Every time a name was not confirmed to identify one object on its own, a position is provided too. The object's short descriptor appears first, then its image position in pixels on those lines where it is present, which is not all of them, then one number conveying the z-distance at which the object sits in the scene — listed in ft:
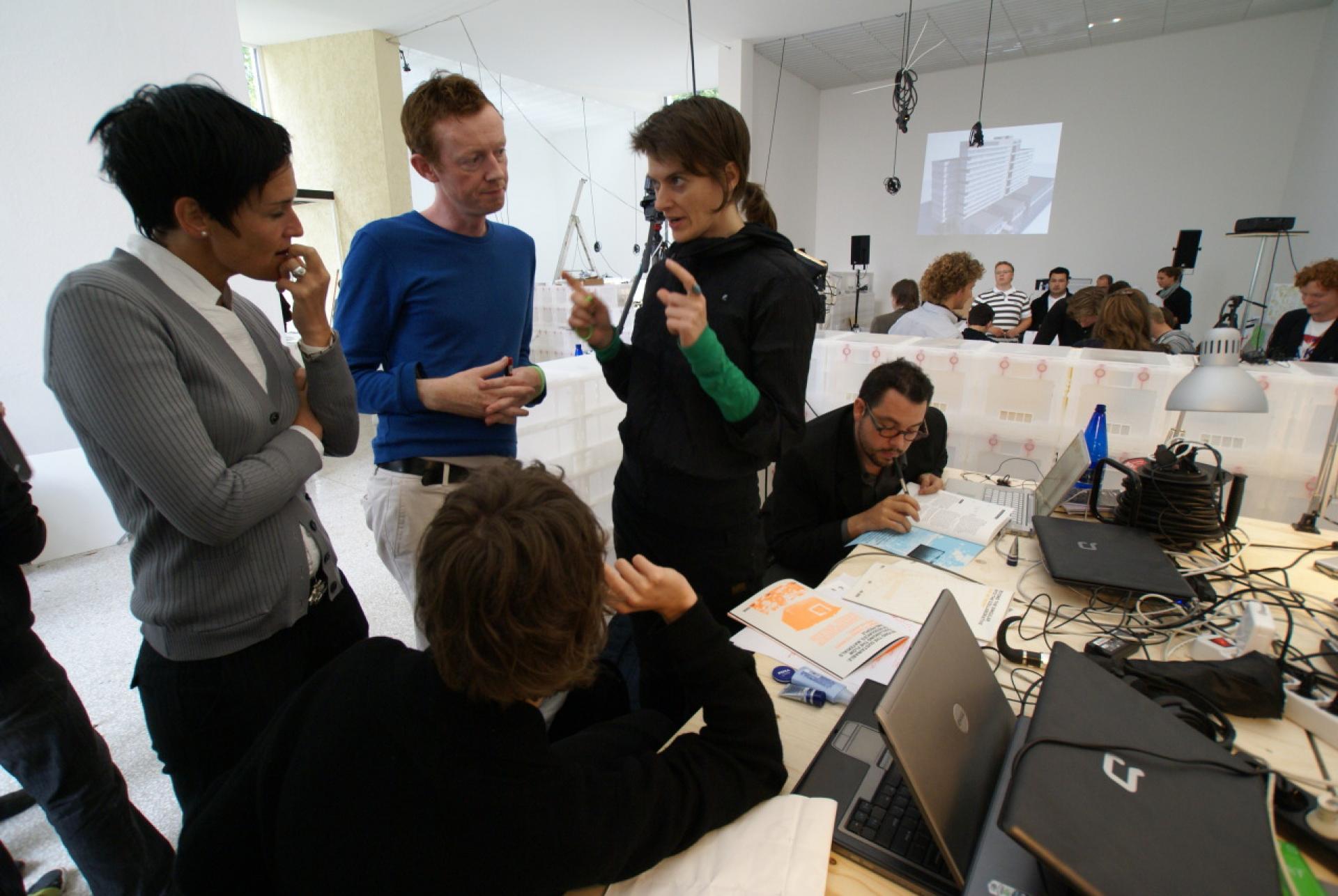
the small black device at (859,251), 22.76
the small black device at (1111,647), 3.64
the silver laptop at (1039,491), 5.44
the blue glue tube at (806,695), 3.33
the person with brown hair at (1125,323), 10.09
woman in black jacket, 3.84
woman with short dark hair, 2.55
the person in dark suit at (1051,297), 21.02
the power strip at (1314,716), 3.11
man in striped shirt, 18.71
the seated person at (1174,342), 9.58
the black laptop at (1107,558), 4.28
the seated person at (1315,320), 11.27
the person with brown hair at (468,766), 1.98
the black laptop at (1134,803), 1.86
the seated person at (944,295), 12.34
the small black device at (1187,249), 18.79
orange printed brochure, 3.69
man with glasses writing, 5.69
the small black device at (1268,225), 14.75
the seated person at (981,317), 17.84
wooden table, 2.47
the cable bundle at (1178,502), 4.98
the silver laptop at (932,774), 2.22
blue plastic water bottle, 6.72
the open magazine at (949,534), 5.14
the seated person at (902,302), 16.15
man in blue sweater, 4.22
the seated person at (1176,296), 18.74
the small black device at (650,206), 5.50
